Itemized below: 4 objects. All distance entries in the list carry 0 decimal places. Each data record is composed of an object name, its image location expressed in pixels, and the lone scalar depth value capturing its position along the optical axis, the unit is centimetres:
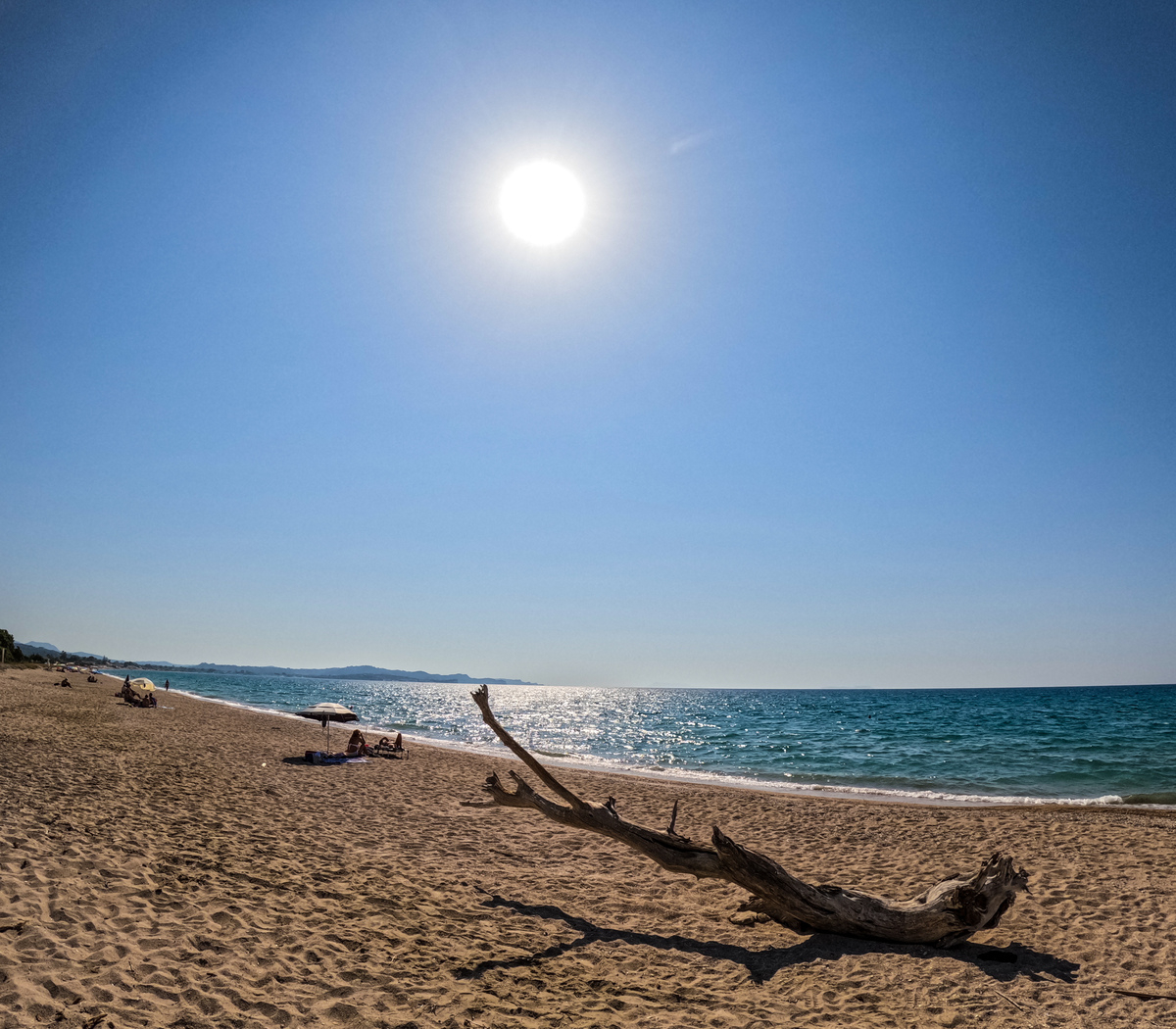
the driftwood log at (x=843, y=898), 762
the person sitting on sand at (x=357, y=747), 2328
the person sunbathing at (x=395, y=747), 2516
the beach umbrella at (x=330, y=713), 2256
